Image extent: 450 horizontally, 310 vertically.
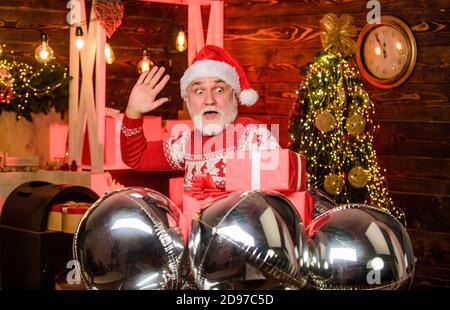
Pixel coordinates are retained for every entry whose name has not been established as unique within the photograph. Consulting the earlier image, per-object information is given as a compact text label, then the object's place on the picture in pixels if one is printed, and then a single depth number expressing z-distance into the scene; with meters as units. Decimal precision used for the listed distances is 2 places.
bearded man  2.73
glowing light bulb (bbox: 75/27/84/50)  5.08
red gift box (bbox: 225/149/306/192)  2.05
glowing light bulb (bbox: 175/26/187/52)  5.91
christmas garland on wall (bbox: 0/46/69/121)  5.29
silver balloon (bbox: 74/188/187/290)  1.80
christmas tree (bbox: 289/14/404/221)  4.77
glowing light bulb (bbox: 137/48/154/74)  5.80
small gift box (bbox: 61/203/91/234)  3.93
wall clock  5.02
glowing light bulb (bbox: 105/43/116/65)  5.76
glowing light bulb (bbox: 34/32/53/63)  5.06
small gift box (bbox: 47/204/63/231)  4.01
